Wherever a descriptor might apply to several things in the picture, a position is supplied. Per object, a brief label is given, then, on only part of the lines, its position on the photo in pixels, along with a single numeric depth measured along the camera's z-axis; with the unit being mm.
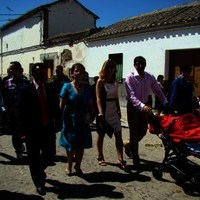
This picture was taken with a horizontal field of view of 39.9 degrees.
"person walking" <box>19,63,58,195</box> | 3578
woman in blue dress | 4058
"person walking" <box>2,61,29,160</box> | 4793
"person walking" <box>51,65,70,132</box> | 6650
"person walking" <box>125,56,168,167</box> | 4398
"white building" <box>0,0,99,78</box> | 17275
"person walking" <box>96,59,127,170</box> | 4429
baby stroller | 3525
